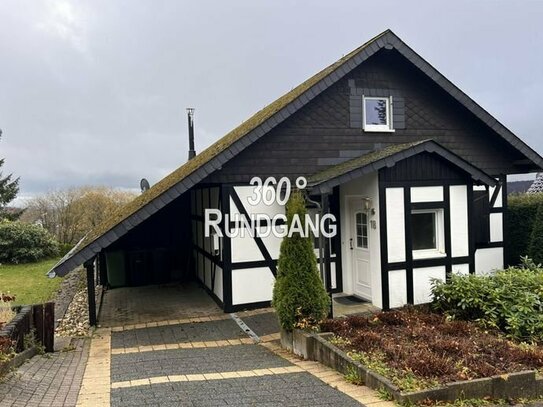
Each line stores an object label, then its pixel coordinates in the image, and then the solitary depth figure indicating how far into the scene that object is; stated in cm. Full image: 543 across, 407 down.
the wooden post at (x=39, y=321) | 723
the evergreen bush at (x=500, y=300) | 705
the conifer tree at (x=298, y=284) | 701
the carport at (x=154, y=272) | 1074
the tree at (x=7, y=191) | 3419
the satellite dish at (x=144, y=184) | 1855
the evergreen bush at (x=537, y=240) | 1146
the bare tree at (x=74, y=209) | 2773
